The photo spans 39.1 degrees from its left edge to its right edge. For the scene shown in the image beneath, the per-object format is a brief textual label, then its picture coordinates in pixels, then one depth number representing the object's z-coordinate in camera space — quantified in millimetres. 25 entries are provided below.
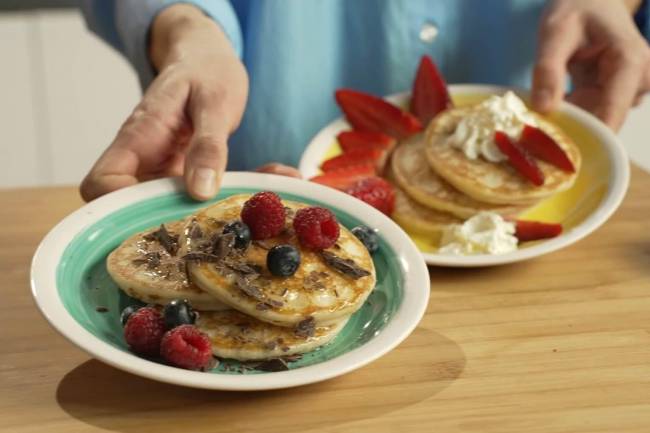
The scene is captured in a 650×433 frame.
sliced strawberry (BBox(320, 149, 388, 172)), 1755
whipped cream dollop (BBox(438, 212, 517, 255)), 1546
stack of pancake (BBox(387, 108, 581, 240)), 1646
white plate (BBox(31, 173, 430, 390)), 1063
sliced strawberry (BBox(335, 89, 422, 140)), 1893
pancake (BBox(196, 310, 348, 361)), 1160
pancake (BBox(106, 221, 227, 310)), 1202
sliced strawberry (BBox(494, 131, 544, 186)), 1664
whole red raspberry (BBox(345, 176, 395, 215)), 1633
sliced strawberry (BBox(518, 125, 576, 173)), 1704
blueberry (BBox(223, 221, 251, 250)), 1218
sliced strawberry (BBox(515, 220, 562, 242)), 1596
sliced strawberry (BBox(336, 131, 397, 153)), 1828
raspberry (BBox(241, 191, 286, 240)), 1228
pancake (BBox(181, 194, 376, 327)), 1153
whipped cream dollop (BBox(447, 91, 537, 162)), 1717
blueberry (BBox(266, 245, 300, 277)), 1172
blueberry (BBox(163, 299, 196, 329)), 1149
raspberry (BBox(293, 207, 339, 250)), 1225
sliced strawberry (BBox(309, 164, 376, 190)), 1667
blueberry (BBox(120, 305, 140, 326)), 1204
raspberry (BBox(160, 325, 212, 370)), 1105
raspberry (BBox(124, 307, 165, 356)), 1141
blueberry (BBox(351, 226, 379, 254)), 1325
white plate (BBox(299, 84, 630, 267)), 1481
